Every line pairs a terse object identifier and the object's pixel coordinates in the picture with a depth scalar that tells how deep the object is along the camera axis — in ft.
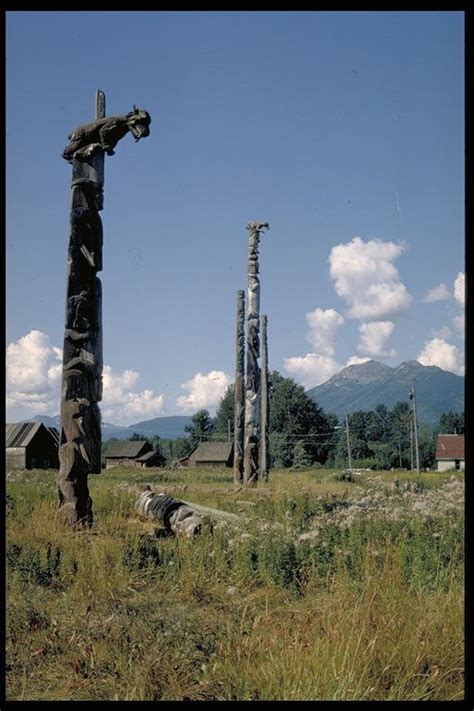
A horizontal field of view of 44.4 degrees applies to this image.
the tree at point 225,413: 257.73
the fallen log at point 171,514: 26.14
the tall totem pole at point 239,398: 65.31
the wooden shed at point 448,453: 179.09
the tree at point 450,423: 276.33
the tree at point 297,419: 222.69
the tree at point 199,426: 261.85
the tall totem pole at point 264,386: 80.18
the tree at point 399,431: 263.88
